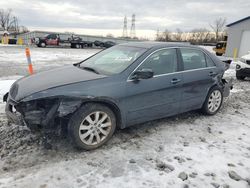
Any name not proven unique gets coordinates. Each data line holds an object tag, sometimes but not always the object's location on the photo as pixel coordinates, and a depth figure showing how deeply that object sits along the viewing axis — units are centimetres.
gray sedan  295
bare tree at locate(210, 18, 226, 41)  6407
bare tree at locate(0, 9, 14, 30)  8031
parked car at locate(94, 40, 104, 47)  3062
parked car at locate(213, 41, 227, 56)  2375
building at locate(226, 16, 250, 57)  1975
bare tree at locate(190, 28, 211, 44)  5472
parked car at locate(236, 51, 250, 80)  844
